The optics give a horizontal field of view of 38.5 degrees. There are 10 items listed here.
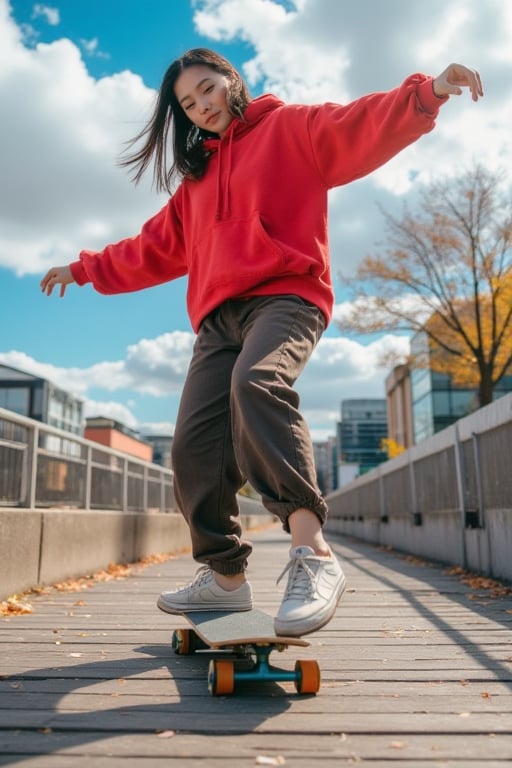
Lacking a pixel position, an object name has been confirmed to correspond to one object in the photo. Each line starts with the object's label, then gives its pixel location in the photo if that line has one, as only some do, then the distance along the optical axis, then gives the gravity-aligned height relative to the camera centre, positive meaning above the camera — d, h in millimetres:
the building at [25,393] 40969 +7554
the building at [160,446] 108594 +12476
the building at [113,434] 56059 +7453
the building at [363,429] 131000 +17056
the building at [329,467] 155625 +13509
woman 2439 +930
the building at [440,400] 49000 +8375
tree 20641 +6537
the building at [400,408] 61000 +10329
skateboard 2184 -405
